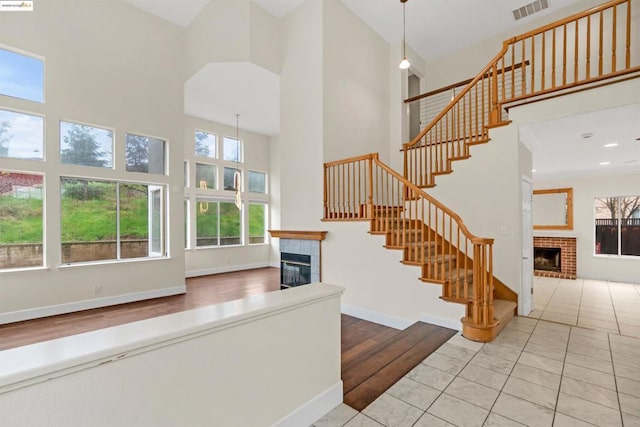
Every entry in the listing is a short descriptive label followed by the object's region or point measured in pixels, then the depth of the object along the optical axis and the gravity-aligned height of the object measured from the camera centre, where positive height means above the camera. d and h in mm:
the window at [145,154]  5551 +1168
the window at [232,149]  8586 +1916
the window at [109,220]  4934 -130
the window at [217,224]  7996 -320
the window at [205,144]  8023 +1945
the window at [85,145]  4855 +1193
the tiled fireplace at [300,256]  4891 -786
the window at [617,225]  6750 -345
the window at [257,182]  9266 +995
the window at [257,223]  9219 -334
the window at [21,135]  4332 +1202
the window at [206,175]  7941 +1055
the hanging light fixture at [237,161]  6134 +1563
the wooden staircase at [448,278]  3311 -871
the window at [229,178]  8523 +1025
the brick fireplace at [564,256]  7238 -1129
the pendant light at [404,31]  5447 +3879
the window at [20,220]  4340 -98
